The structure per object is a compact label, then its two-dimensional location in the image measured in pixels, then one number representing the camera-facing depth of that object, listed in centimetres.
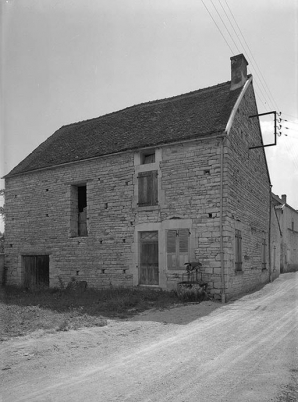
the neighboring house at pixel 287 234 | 2558
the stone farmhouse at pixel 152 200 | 1199
